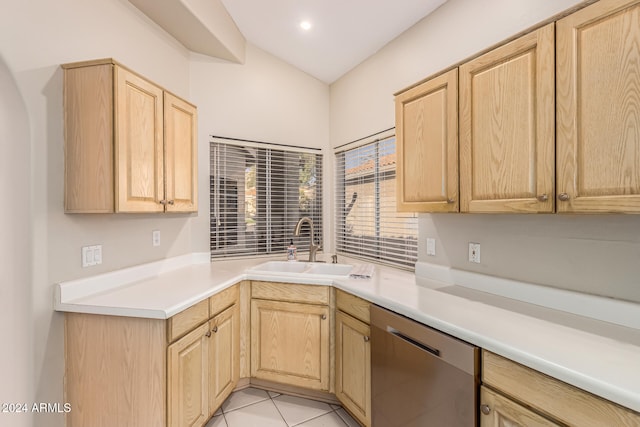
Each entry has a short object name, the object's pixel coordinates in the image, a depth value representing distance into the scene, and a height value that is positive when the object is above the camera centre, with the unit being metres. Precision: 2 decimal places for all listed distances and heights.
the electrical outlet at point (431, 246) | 2.12 -0.24
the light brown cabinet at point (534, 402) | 0.86 -0.59
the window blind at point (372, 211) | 2.51 +0.01
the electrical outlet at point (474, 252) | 1.82 -0.24
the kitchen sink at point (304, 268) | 2.57 -0.48
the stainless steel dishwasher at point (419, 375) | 1.21 -0.73
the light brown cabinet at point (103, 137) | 1.62 +0.41
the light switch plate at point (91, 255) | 1.76 -0.24
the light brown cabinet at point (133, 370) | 1.52 -0.80
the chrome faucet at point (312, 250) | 2.87 -0.35
